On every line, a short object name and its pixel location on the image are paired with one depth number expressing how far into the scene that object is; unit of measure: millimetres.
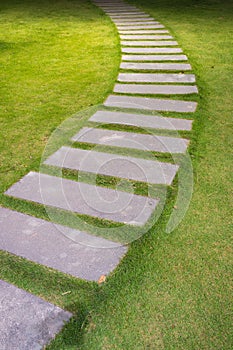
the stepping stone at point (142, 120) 3074
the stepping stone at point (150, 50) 5082
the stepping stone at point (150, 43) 5414
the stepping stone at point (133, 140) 2741
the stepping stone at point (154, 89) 3777
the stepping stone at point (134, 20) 6817
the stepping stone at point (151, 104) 3396
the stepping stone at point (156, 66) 4453
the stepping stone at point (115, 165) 2395
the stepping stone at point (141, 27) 6414
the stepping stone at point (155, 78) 4086
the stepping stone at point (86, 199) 2061
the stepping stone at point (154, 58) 4762
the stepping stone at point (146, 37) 5742
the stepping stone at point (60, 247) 1723
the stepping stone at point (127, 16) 7199
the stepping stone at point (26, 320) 1389
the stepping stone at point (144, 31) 6066
